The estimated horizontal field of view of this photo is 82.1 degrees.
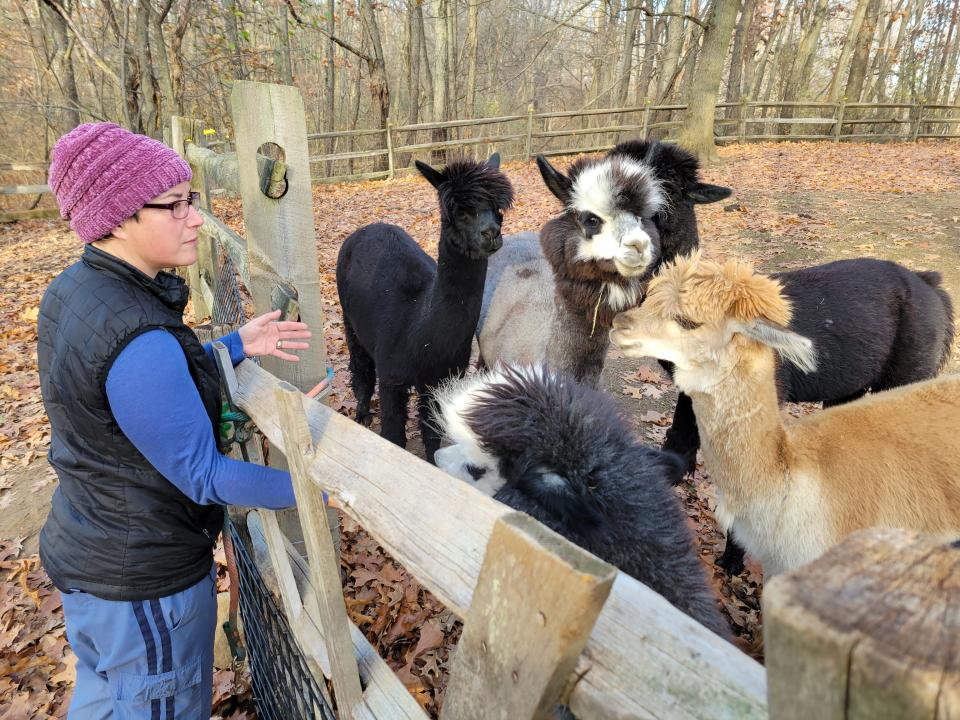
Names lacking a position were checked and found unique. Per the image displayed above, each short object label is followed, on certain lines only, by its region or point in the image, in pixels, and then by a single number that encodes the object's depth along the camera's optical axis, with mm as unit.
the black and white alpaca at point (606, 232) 3219
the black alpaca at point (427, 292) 3344
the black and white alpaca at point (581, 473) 1624
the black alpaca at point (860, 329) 3762
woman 1557
